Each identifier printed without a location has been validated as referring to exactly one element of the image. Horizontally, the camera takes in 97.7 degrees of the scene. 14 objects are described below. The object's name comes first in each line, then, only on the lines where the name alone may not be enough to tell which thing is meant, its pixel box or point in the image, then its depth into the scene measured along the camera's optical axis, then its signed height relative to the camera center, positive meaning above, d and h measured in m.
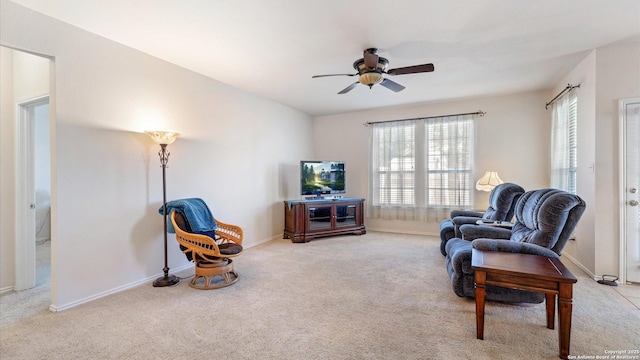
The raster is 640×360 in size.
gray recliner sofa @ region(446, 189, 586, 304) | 2.27 -0.54
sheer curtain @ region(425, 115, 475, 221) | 5.10 +0.26
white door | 2.97 -0.10
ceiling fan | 2.93 +1.19
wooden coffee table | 1.72 -0.65
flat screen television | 5.38 +0.03
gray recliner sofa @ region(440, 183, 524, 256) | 3.64 -0.47
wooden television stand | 5.02 -0.75
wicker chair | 2.87 -0.80
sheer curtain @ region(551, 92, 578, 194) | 3.76 +0.49
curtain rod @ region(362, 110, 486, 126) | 5.02 +1.18
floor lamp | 3.02 +0.13
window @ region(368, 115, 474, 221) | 5.15 +0.21
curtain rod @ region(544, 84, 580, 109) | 3.59 +1.17
